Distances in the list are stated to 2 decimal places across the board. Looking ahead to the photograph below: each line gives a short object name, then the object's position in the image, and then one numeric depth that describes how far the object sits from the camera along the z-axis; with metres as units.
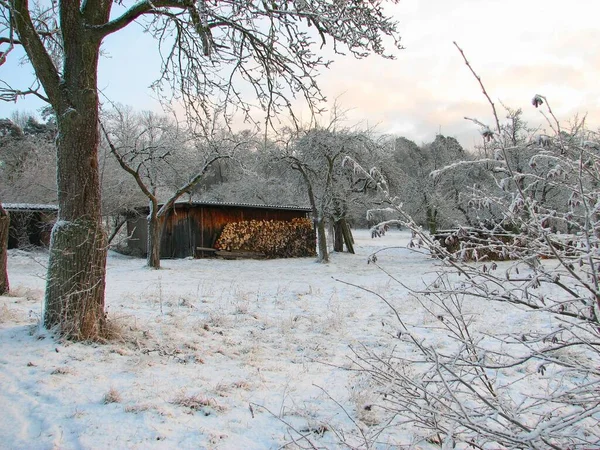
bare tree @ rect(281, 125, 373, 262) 17.59
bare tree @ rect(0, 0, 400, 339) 4.56
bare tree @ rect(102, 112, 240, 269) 13.66
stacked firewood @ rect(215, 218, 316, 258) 19.33
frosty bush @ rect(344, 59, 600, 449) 1.58
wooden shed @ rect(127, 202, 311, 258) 18.44
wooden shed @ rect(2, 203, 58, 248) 17.05
